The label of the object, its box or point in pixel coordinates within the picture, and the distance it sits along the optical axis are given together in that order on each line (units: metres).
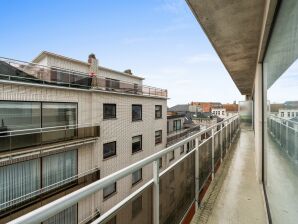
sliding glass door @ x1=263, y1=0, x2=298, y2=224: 1.41
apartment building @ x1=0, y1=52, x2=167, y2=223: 5.94
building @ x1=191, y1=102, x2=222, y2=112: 49.49
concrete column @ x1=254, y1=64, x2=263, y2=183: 2.96
